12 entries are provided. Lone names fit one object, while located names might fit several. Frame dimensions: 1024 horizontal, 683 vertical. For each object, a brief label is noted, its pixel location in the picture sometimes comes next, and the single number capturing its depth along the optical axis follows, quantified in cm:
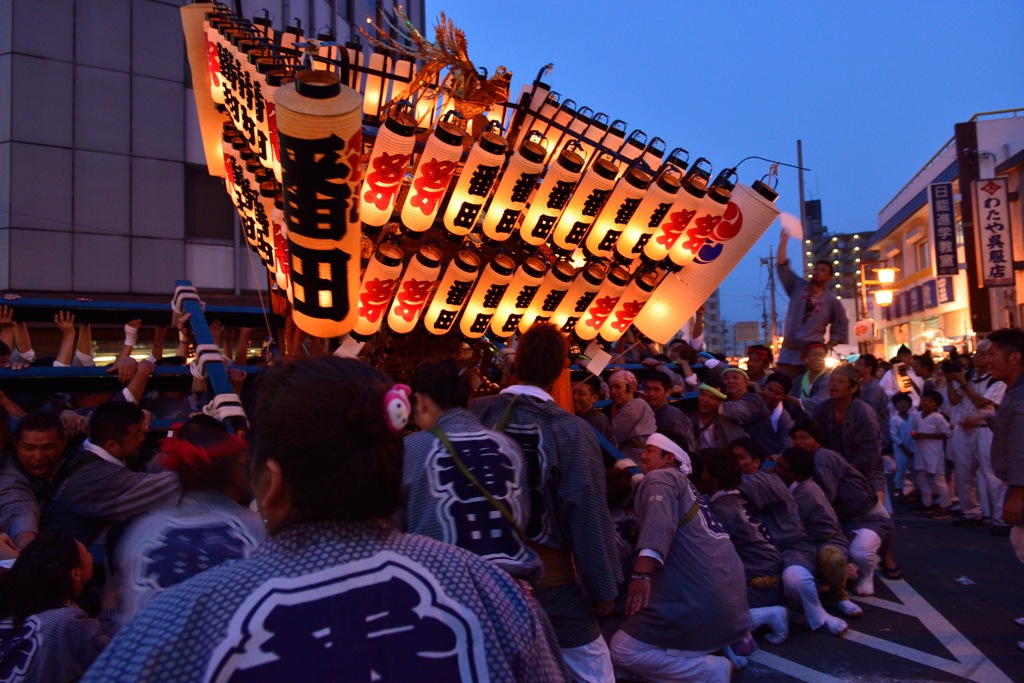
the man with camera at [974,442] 860
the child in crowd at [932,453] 987
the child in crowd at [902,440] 1109
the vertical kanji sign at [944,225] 1988
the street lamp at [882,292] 2214
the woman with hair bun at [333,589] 122
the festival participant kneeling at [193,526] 190
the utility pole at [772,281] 3054
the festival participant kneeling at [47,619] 261
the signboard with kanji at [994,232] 1656
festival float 551
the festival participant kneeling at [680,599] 418
